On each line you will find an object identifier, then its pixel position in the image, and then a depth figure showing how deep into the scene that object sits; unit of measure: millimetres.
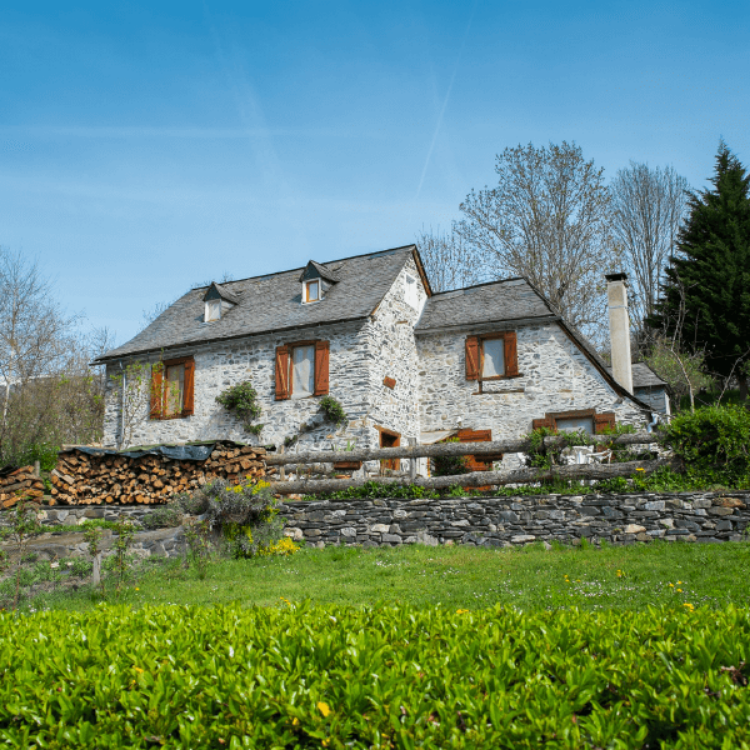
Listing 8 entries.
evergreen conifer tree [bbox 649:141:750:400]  24016
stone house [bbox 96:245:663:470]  16562
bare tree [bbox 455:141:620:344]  25062
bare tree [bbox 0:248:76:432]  21047
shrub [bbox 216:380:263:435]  17297
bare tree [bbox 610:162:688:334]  31641
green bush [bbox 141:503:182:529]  10555
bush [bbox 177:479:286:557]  9789
